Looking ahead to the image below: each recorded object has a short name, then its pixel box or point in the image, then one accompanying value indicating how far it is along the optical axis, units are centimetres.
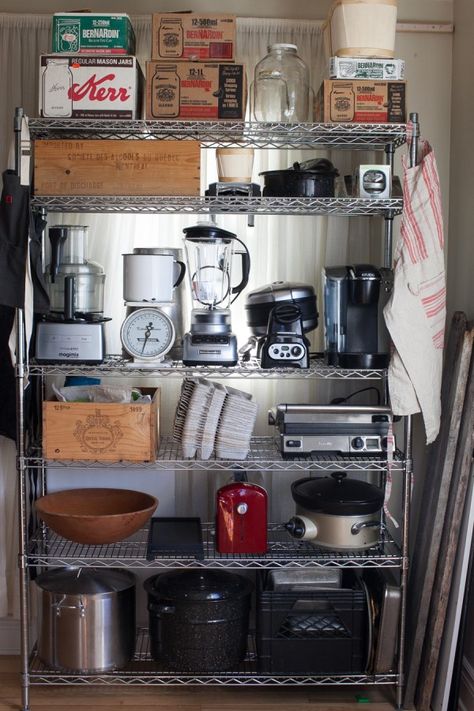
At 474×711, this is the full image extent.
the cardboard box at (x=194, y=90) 304
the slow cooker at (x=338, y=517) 311
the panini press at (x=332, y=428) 313
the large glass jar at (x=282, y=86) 318
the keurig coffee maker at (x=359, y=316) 310
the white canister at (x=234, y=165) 319
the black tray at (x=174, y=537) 313
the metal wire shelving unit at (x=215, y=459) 307
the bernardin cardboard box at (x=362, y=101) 306
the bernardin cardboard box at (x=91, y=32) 305
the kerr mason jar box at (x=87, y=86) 304
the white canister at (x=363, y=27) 302
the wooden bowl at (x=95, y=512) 303
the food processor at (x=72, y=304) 309
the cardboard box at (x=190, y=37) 306
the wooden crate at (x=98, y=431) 305
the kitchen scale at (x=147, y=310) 310
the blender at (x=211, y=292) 310
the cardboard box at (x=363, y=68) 306
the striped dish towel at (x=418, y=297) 302
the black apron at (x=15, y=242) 298
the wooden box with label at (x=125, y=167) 307
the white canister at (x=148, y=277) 310
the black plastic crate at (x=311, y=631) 317
